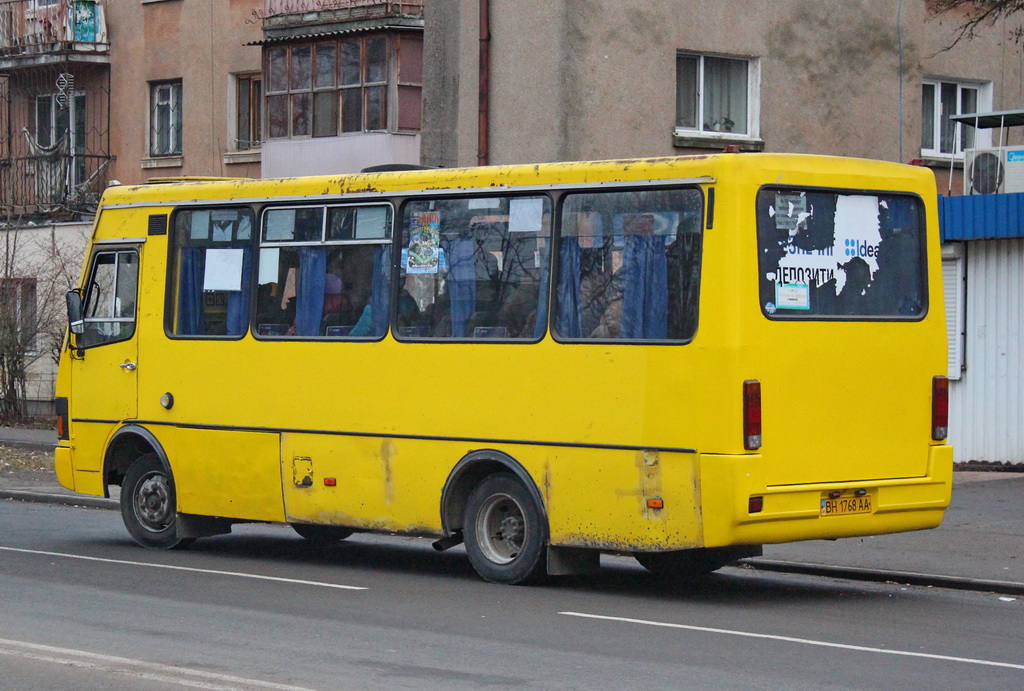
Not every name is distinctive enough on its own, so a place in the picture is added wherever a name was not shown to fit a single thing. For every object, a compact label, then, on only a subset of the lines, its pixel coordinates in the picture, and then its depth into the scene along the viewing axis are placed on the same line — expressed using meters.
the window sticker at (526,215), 11.69
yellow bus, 10.72
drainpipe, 25.92
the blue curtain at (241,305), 13.46
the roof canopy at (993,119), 23.28
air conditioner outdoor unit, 21.94
